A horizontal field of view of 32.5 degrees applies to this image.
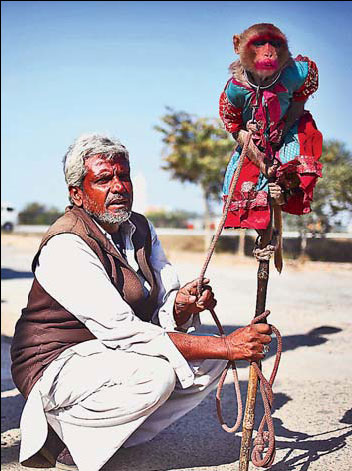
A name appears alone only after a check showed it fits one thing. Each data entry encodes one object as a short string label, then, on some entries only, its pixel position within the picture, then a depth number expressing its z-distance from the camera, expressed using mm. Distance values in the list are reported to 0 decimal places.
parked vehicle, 17250
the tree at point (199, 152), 19328
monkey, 2072
